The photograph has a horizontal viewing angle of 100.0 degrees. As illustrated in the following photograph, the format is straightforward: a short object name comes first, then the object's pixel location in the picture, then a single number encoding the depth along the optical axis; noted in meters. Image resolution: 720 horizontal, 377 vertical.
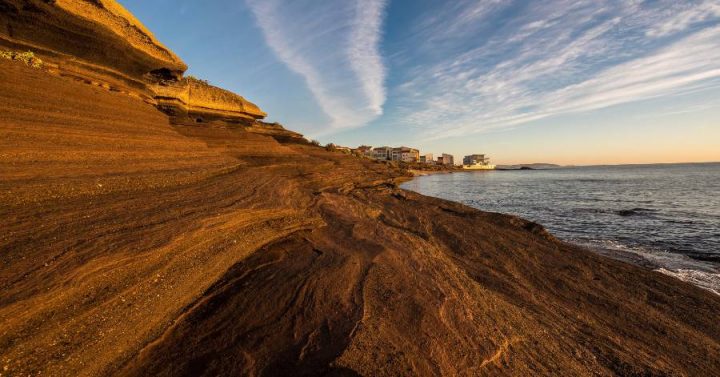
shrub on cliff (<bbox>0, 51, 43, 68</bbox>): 8.31
